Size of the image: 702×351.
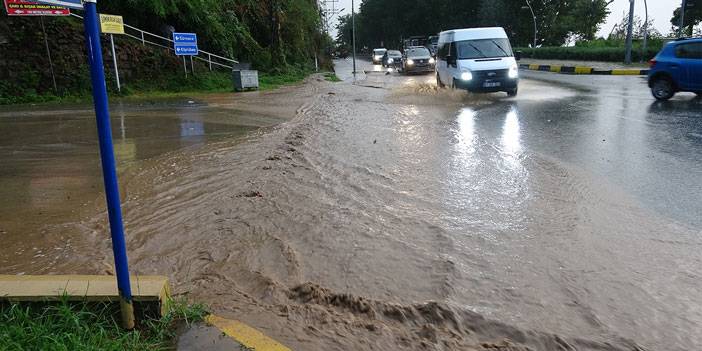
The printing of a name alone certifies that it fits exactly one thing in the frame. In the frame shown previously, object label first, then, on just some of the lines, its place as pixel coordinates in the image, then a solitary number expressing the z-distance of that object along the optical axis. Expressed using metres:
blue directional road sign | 19.84
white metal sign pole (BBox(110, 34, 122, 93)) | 17.93
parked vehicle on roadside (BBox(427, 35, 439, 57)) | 58.17
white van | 15.03
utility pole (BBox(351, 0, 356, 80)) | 29.27
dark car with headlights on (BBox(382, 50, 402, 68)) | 39.62
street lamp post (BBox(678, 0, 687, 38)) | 27.49
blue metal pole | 2.46
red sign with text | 15.34
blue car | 13.02
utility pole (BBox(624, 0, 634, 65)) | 27.73
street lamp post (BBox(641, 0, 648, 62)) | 30.73
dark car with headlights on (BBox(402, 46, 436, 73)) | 31.52
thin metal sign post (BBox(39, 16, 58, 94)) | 17.09
